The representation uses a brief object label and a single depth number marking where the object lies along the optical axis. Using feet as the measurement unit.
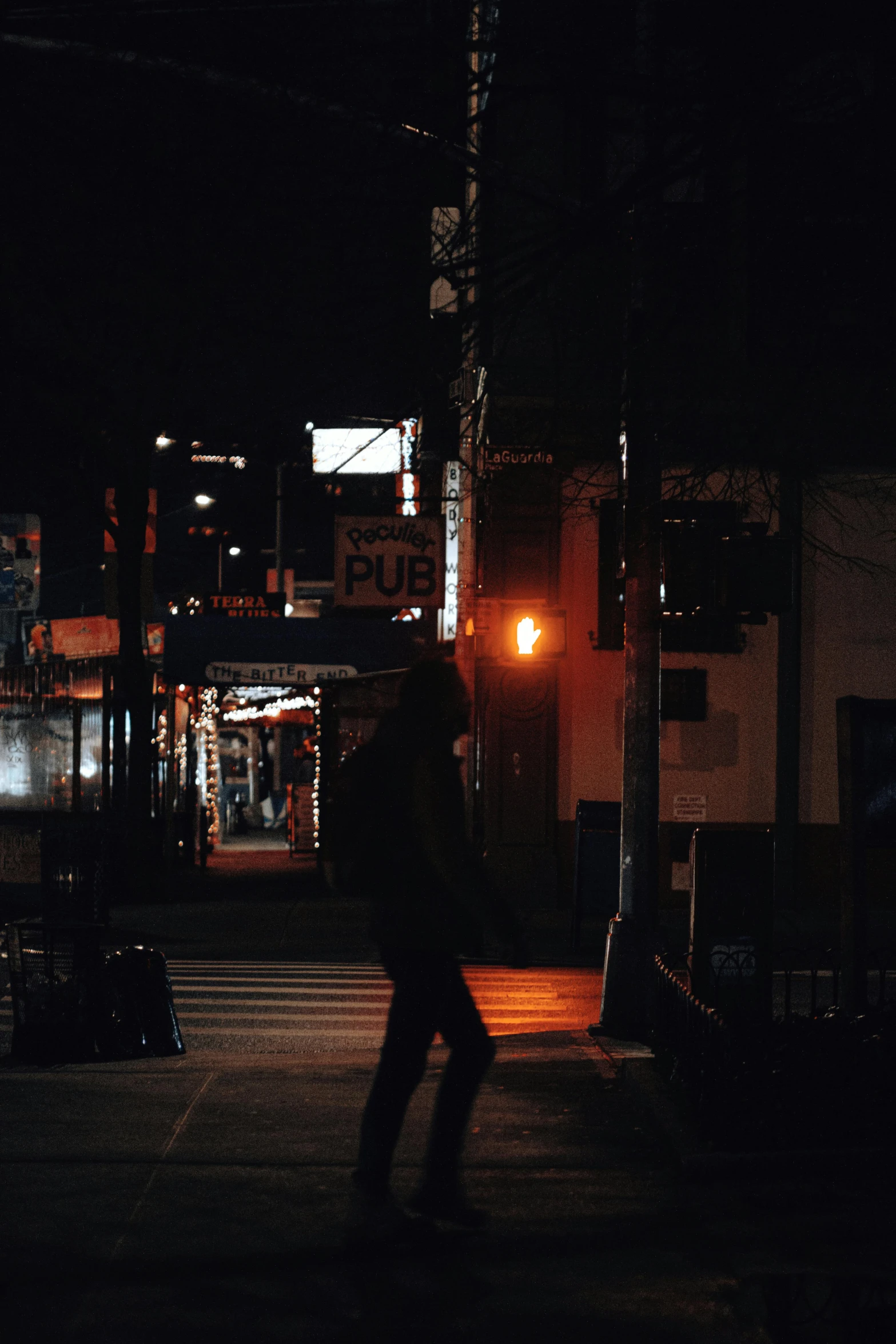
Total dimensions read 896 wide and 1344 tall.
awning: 80.79
